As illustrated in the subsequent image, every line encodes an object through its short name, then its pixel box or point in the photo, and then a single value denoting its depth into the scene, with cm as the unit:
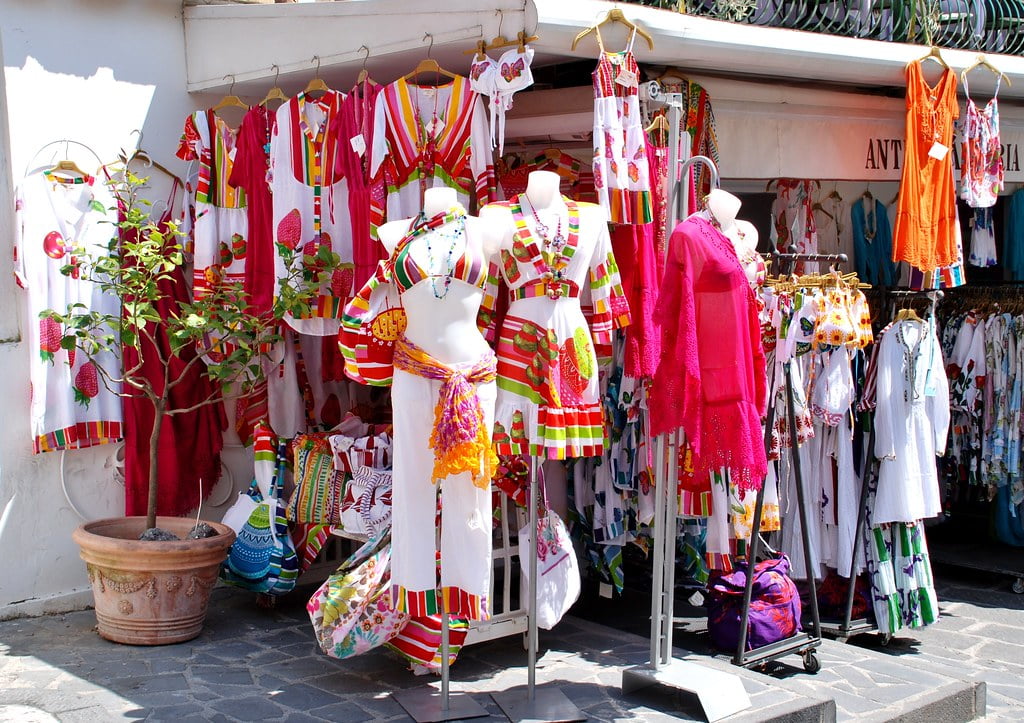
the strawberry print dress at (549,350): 465
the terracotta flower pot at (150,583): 534
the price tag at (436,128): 539
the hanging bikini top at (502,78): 488
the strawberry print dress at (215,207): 610
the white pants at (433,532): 450
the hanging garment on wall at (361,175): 553
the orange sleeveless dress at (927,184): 640
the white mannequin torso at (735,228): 491
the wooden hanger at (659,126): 525
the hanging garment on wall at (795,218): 784
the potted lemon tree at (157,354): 539
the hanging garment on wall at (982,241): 822
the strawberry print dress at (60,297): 576
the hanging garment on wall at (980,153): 669
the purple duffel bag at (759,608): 555
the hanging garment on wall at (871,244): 825
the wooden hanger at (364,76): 551
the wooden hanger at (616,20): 496
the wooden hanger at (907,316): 625
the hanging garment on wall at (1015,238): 833
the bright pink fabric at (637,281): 526
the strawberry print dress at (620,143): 494
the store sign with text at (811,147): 611
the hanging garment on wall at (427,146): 535
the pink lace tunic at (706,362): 453
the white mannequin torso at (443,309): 441
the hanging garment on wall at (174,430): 610
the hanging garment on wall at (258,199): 600
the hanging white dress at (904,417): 623
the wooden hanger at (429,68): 530
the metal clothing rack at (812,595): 538
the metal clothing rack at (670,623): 466
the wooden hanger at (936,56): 649
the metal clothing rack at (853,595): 625
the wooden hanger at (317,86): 569
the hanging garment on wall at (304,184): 577
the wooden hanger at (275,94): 590
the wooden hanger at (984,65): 660
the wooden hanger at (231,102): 615
